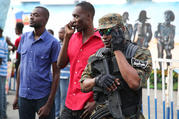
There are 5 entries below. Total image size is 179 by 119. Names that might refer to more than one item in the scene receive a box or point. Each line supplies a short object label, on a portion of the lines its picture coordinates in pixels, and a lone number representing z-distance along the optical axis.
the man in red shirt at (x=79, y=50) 2.94
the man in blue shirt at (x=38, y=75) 3.46
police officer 2.17
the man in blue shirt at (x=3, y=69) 5.52
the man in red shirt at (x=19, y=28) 6.86
